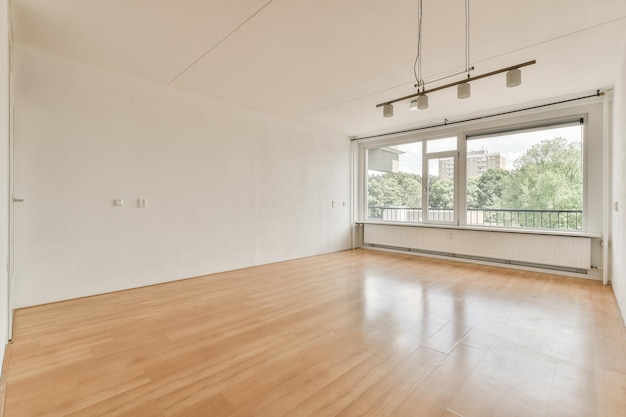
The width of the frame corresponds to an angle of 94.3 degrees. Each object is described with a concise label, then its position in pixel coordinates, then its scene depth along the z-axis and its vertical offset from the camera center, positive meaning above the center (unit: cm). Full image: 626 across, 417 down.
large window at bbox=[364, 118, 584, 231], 497 +61
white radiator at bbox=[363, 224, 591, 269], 466 -67
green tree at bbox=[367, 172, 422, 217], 679 +46
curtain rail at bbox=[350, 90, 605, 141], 454 +177
